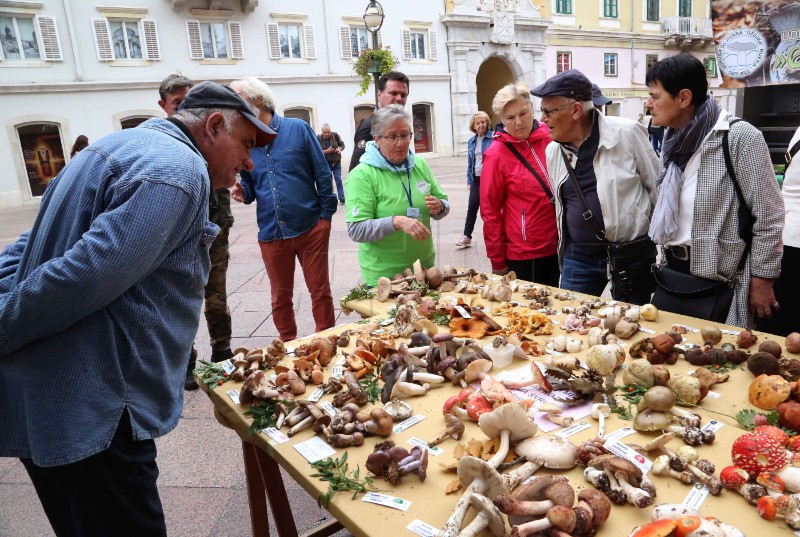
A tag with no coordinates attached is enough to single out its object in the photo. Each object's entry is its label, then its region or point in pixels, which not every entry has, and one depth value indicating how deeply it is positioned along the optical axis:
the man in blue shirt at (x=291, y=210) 3.72
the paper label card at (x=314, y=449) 1.55
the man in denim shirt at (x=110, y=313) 1.28
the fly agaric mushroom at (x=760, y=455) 1.26
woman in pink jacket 3.25
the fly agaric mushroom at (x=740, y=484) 1.22
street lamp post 10.01
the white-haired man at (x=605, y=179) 2.79
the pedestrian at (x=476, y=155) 6.79
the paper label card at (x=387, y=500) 1.32
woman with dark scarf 2.29
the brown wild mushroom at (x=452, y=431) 1.56
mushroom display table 1.22
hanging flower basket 10.25
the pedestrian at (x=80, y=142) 7.14
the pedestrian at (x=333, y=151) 11.65
